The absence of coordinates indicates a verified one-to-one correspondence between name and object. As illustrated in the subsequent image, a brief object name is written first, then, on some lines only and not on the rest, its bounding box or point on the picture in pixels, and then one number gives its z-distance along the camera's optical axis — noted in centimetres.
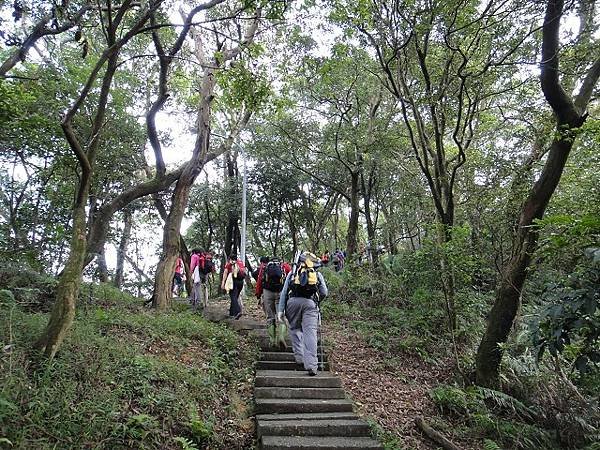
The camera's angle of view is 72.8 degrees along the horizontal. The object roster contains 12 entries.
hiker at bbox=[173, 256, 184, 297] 1752
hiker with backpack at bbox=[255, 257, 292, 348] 878
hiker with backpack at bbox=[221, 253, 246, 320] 1000
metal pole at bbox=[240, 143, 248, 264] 1328
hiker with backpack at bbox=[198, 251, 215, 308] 1207
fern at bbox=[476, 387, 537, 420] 676
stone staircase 534
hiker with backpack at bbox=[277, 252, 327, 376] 709
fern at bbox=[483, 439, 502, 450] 565
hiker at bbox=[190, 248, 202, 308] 1203
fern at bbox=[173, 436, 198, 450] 466
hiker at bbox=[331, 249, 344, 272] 1928
